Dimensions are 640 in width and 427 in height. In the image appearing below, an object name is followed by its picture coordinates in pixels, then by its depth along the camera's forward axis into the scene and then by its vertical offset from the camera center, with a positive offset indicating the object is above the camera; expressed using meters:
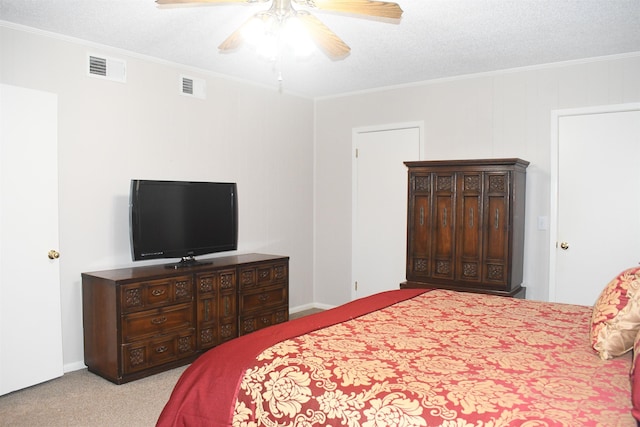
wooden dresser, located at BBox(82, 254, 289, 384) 3.56 -0.89
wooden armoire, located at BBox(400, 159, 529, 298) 4.25 -0.21
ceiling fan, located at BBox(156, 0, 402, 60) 2.41 +0.94
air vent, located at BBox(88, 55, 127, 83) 3.92 +1.08
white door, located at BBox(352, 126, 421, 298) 5.39 -0.06
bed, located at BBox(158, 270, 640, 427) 1.54 -0.62
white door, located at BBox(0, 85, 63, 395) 3.31 -0.28
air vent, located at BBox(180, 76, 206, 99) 4.57 +1.08
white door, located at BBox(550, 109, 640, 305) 4.15 +0.00
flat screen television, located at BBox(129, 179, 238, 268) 3.91 -0.16
